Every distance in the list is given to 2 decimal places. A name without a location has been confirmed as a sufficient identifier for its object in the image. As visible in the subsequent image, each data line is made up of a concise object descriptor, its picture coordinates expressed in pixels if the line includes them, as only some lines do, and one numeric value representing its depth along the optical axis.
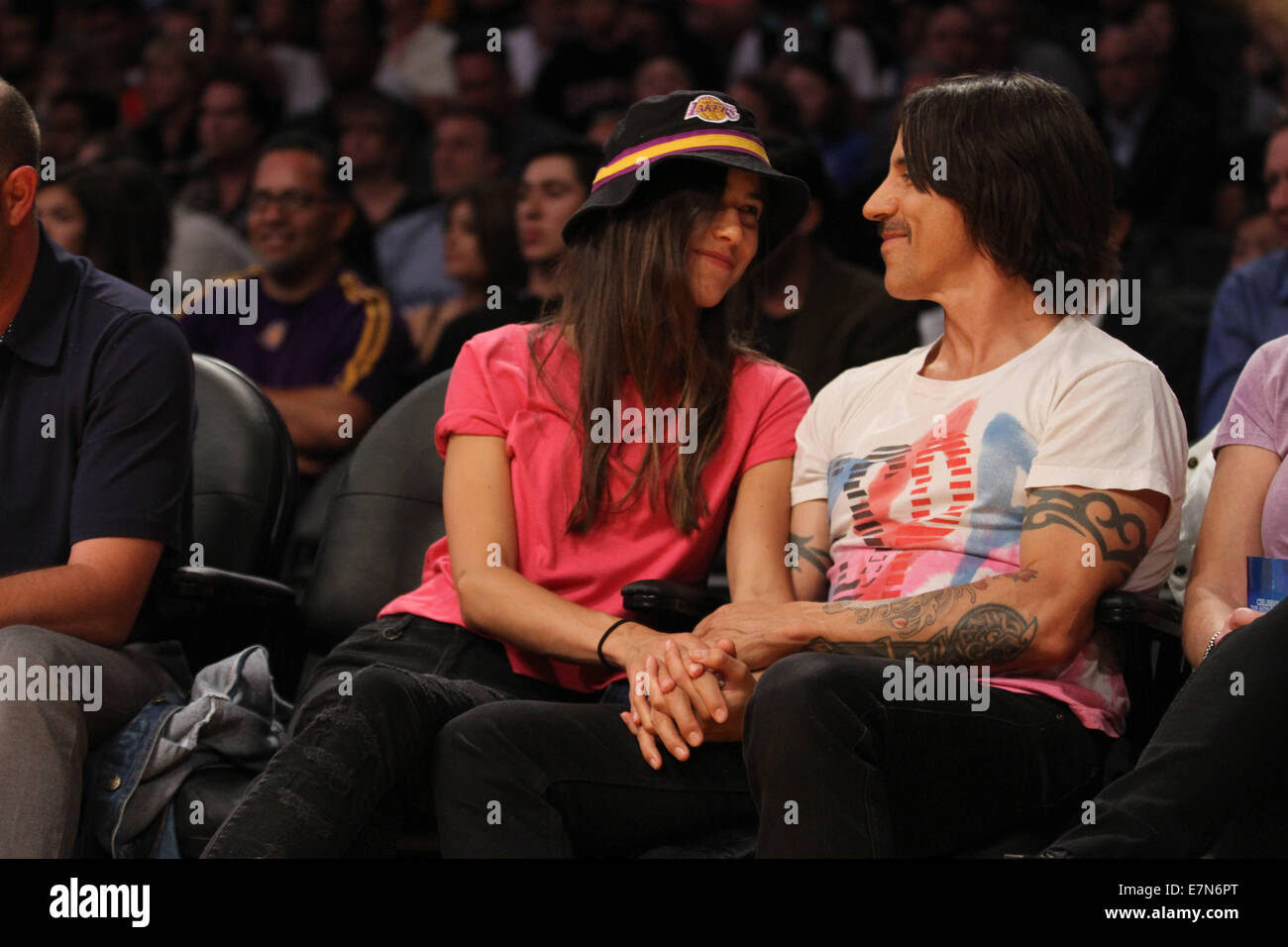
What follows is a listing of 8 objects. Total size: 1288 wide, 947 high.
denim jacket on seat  4.08
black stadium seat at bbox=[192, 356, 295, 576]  5.03
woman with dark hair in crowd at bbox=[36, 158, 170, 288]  7.56
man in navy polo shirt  4.20
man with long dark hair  3.52
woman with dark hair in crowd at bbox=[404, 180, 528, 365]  8.05
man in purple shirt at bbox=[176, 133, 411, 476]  7.14
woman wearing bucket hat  4.36
